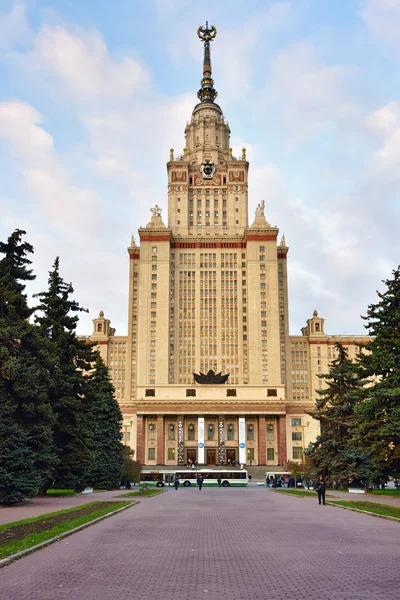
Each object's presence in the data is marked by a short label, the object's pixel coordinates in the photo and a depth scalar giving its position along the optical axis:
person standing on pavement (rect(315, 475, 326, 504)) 30.17
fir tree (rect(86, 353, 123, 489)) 48.56
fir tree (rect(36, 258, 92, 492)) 37.03
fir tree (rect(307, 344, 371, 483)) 45.44
